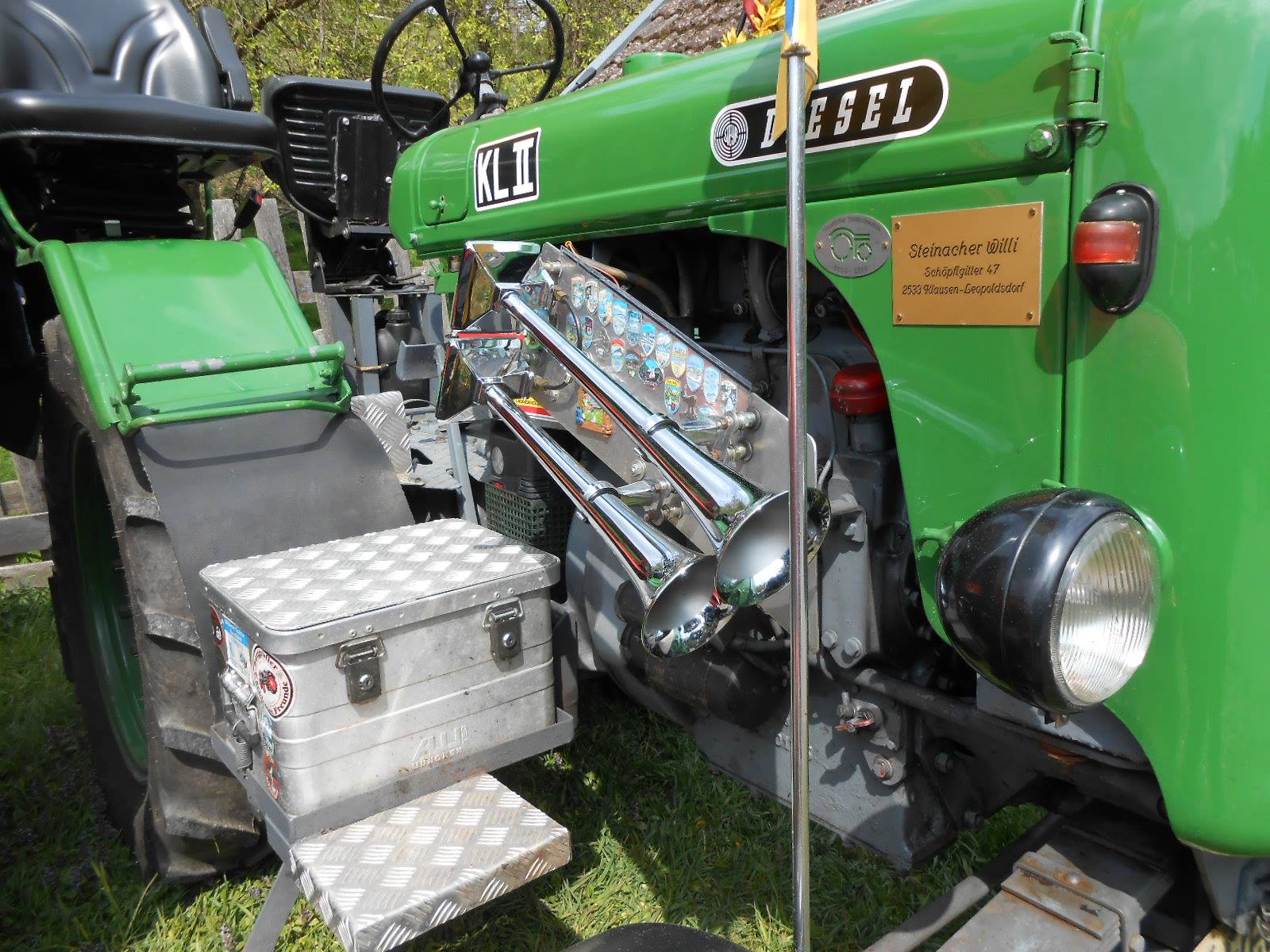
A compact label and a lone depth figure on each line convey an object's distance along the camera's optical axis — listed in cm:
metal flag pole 110
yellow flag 111
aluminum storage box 154
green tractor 113
